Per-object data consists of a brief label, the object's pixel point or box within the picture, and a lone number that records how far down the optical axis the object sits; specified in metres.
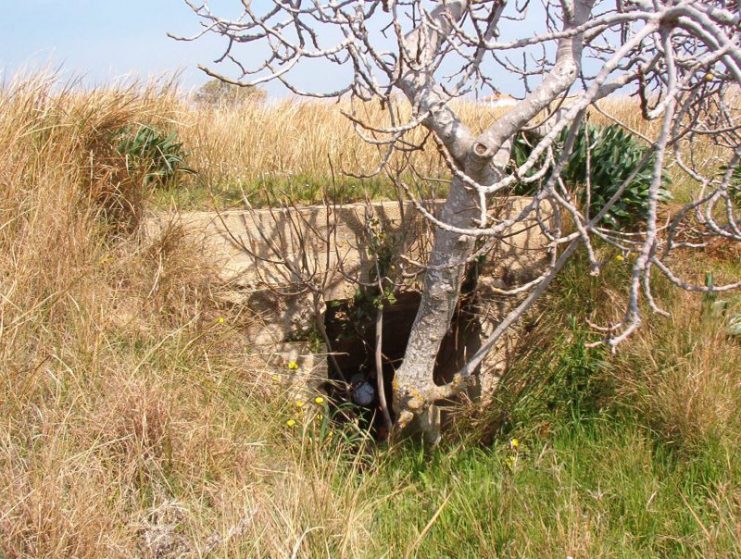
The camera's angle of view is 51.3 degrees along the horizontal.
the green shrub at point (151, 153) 4.92
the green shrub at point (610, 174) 5.00
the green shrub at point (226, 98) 6.93
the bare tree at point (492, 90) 2.54
